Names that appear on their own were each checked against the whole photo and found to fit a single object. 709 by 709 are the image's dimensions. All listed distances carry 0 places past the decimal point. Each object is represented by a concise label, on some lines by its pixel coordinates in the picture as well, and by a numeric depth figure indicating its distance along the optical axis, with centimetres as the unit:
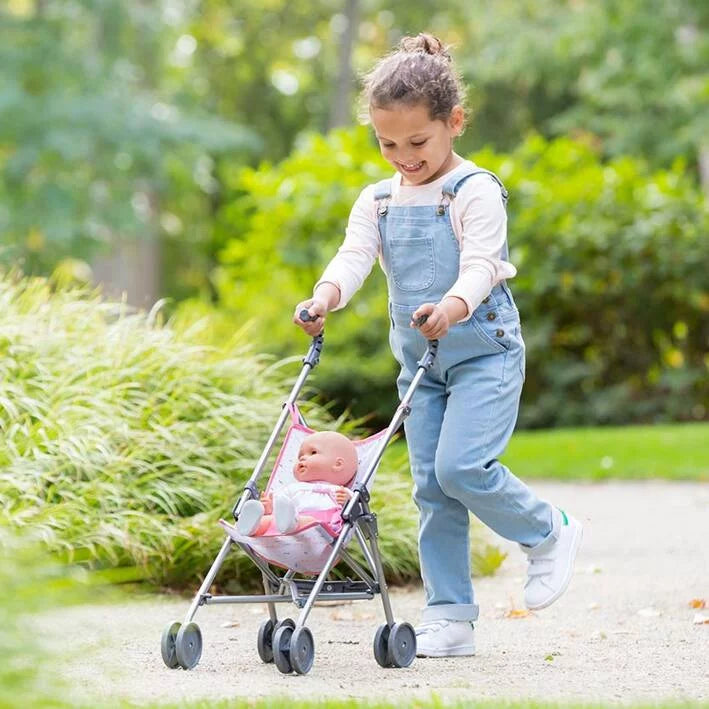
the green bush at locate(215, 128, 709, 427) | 2477
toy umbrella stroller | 760
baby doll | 756
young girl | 812
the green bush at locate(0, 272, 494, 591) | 1058
